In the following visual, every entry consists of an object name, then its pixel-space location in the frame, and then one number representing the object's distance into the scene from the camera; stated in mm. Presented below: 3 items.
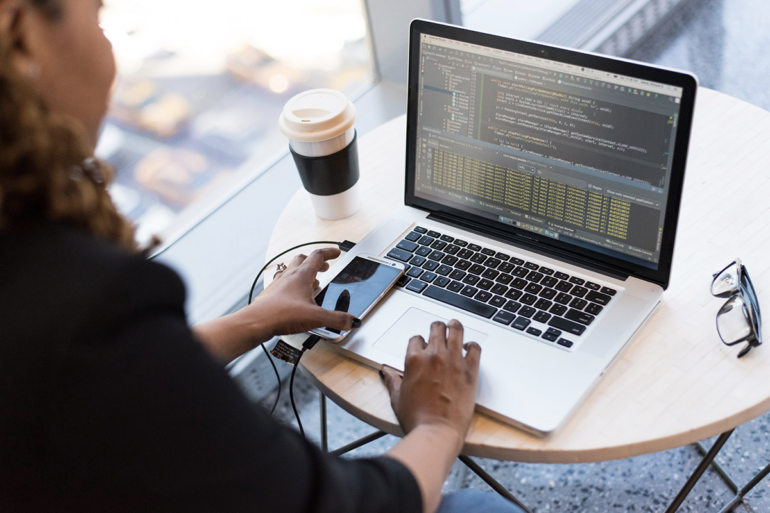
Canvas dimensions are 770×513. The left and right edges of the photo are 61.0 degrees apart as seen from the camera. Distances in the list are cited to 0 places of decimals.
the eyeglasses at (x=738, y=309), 841
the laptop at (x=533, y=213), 835
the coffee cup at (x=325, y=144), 1072
